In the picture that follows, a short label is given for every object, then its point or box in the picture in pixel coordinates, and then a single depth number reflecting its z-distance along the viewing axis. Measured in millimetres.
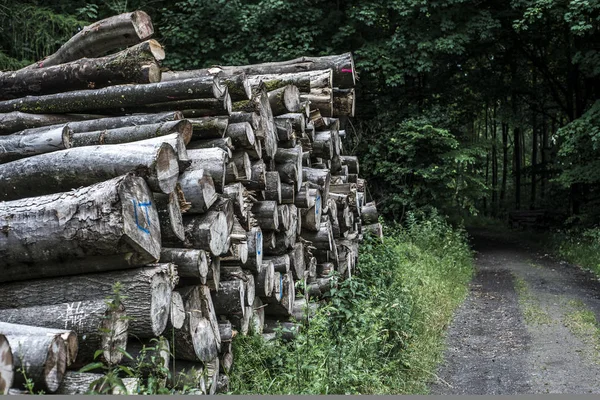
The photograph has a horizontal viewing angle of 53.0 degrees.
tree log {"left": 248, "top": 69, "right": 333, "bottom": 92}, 8086
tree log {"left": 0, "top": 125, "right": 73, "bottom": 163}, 4965
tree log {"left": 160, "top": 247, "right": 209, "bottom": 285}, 4531
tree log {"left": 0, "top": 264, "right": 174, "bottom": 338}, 3875
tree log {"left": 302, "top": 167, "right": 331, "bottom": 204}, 8320
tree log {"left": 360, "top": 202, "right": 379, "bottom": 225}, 12672
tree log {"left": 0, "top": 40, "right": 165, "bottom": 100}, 6414
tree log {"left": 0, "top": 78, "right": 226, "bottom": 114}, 5887
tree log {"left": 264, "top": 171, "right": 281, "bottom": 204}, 6617
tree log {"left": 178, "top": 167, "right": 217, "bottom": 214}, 4727
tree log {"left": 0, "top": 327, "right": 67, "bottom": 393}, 3111
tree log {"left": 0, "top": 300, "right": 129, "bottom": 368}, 3637
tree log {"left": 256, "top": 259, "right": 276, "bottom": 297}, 6105
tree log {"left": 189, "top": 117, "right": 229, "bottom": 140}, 5777
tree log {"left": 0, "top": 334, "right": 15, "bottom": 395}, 2889
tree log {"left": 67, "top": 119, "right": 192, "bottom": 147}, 5129
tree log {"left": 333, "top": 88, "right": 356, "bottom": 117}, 9945
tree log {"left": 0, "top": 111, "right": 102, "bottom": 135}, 6133
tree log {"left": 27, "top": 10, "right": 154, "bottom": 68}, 7285
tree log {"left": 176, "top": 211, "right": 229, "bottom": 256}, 4746
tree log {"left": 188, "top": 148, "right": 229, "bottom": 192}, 5223
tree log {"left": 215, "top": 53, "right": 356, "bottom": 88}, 9336
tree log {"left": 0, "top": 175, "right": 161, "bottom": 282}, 3699
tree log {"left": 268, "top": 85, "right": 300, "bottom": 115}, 7320
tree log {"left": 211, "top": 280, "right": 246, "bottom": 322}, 5348
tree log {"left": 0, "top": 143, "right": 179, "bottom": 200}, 4217
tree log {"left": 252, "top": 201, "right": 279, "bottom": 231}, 6457
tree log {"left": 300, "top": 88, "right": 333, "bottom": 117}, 8953
